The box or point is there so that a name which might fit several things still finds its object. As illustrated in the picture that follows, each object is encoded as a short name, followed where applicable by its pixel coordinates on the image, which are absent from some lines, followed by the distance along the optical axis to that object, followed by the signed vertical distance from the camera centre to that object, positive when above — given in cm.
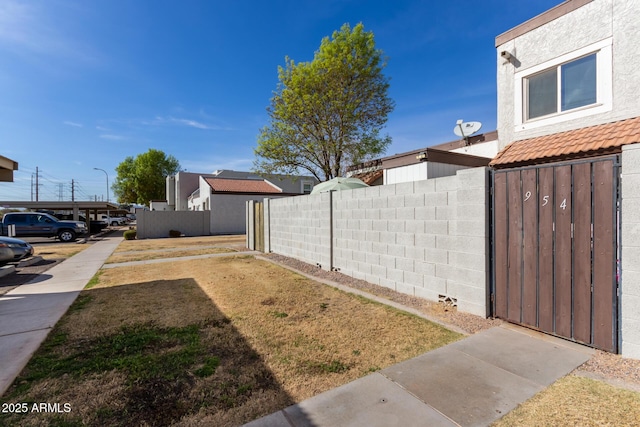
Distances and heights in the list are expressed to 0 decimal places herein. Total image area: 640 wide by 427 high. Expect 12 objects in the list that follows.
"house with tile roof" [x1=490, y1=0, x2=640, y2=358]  316 +0
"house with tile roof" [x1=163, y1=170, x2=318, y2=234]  2300 +171
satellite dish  1232 +359
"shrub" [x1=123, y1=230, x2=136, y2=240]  1978 -148
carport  2593 +79
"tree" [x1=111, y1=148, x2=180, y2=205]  4332 +542
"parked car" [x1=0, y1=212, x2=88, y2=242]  1806 -78
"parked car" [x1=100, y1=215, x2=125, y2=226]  5028 -147
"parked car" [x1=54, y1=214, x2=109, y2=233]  2697 -125
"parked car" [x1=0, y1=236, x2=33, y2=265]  873 -117
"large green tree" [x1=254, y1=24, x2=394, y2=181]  1443 +528
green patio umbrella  945 +95
